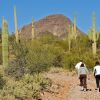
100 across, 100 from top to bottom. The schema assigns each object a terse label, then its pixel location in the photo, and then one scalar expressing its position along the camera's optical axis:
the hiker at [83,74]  21.72
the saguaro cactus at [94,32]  40.09
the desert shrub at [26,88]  16.22
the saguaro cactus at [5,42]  27.05
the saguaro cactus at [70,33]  48.41
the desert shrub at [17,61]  24.61
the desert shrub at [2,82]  17.41
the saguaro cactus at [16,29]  40.95
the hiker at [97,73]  21.19
